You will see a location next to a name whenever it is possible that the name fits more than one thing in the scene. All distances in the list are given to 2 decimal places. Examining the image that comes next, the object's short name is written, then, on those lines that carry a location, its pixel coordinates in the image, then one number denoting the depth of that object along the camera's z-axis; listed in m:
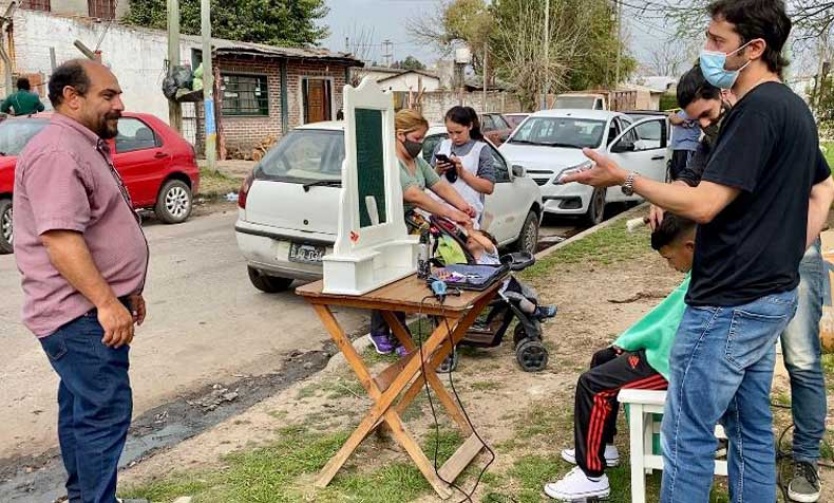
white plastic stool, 3.31
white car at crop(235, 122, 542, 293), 6.68
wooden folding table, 3.49
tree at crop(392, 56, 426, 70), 50.97
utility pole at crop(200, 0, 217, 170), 15.98
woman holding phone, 5.95
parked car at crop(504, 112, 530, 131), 23.10
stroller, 5.03
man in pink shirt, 2.91
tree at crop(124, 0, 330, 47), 29.97
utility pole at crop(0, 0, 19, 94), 16.98
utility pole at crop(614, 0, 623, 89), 40.64
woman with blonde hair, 4.56
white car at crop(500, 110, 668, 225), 11.27
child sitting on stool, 3.43
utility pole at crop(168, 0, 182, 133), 15.52
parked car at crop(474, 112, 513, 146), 20.38
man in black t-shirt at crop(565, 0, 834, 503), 2.48
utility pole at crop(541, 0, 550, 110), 35.25
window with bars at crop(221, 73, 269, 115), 22.92
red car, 10.16
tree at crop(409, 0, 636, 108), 37.81
